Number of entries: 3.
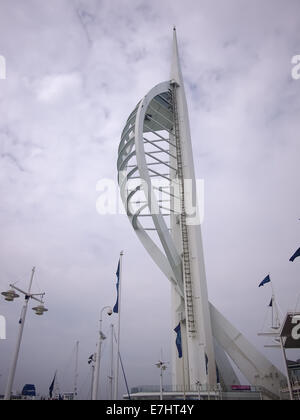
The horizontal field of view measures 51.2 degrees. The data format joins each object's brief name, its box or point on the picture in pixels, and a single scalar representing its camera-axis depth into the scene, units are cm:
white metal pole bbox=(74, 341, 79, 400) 4248
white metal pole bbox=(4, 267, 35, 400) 1148
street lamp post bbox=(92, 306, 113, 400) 1466
